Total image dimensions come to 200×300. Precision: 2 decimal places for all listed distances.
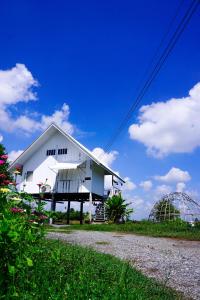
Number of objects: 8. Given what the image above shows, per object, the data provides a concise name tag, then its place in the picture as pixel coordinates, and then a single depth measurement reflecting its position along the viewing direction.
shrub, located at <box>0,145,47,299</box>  1.41
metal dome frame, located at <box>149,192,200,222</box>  16.80
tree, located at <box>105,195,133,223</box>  15.33
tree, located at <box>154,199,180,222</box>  16.99
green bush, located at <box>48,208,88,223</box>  20.31
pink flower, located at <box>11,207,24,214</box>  2.78
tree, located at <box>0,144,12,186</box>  3.37
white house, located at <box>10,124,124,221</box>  15.91
